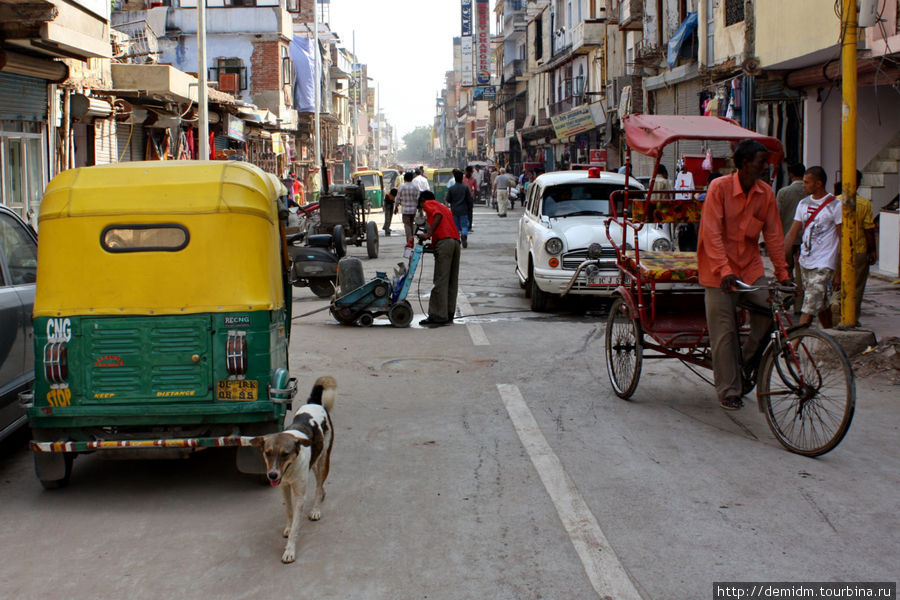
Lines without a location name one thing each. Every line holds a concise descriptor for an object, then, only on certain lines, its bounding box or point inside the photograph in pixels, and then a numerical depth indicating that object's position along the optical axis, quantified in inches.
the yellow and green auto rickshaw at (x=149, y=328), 216.7
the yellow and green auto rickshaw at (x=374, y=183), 1786.4
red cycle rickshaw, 235.1
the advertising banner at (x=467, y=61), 4138.8
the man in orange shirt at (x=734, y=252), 260.8
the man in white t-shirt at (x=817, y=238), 385.1
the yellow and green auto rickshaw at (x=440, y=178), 1829.5
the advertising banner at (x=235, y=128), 1163.1
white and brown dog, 182.7
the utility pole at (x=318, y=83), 1828.1
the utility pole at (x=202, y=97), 882.1
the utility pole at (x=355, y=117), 3455.2
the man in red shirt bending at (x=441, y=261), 471.8
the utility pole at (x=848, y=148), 358.6
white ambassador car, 498.6
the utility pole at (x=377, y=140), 5317.9
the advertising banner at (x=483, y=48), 3078.2
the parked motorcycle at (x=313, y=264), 488.3
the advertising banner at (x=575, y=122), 1576.0
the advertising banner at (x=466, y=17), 3319.4
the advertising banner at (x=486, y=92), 3019.2
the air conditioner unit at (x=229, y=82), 1700.3
